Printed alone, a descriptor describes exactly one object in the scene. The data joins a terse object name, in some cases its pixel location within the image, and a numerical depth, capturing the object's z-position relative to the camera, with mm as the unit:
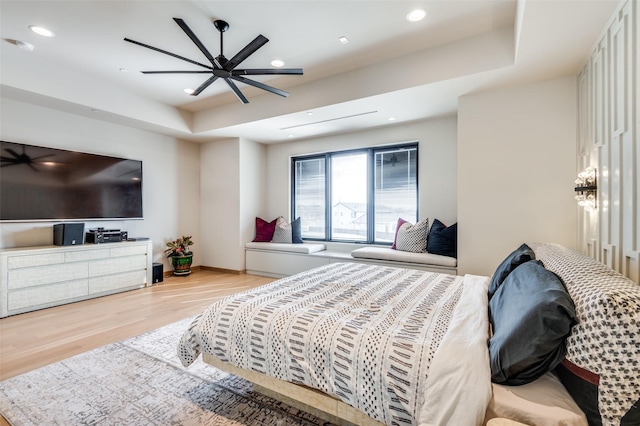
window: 4867
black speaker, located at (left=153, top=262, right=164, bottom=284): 4773
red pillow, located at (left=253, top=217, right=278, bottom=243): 5668
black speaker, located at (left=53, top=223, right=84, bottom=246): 3792
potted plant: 5203
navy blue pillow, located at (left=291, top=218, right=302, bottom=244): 5586
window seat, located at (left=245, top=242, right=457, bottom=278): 3902
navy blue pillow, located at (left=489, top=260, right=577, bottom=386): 1086
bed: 1014
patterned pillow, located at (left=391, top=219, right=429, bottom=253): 4316
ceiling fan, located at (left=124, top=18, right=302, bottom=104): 2483
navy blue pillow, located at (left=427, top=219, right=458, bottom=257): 4023
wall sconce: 2348
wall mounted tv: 3533
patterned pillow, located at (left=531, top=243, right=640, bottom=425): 929
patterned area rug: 1695
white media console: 3316
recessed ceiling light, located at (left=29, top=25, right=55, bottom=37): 2727
